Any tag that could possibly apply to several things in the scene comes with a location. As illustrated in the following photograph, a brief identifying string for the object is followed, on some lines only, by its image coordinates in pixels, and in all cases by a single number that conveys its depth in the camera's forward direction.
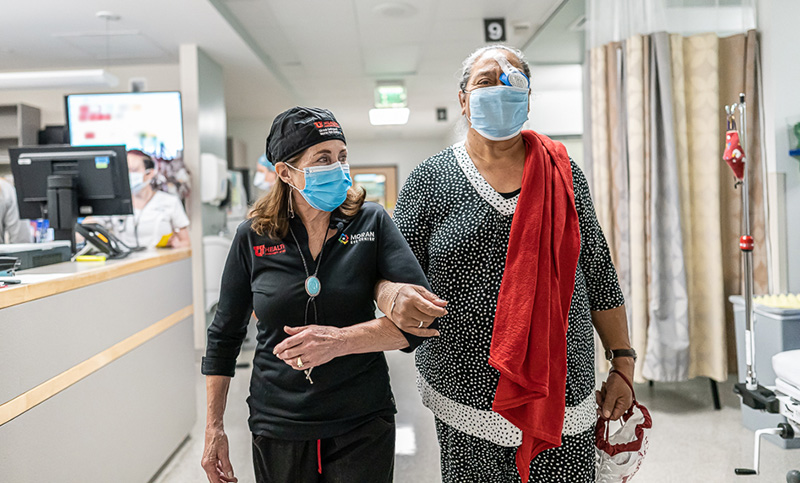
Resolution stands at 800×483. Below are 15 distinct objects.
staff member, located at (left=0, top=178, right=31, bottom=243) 4.13
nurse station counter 1.72
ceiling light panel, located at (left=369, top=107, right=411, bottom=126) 7.50
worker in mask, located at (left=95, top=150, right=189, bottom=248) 4.26
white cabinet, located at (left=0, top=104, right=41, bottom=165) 5.84
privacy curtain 3.29
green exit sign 7.24
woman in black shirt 1.17
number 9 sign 4.97
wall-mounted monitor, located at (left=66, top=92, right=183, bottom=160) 5.17
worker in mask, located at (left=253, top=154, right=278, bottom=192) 6.42
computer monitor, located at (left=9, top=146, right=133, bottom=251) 2.82
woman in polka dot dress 1.27
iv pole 2.47
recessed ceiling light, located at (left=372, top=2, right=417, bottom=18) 4.51
